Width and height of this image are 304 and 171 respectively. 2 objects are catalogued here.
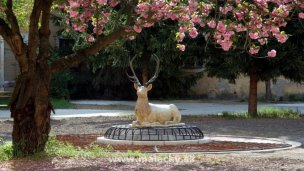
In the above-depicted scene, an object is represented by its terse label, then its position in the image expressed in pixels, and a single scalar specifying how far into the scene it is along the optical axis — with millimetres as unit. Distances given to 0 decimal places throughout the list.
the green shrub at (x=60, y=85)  34906
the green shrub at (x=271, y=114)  23250
